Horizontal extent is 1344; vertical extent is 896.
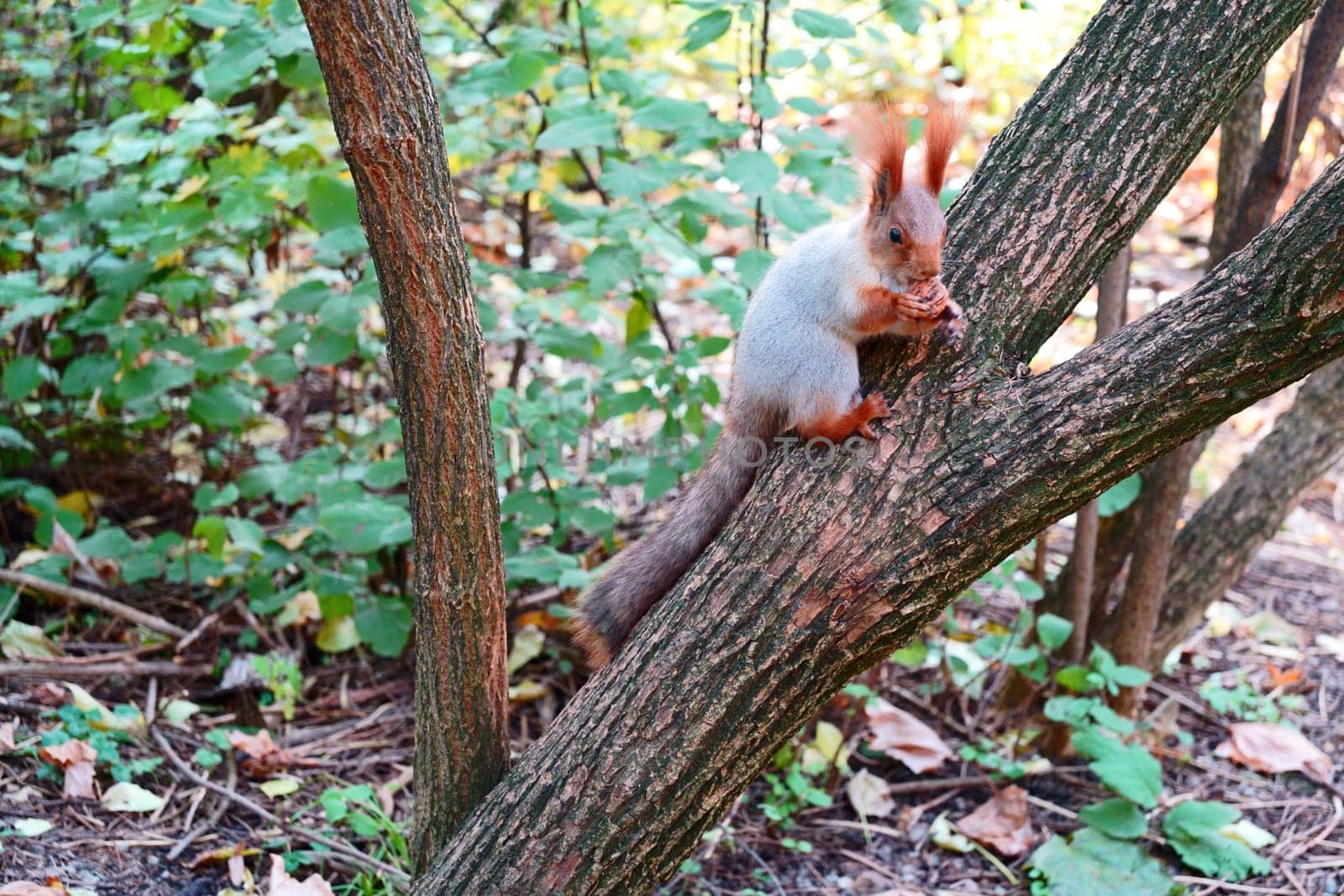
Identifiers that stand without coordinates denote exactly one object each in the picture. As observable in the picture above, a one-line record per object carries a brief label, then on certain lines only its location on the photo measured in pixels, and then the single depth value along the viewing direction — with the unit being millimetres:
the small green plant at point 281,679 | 3174
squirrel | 2039
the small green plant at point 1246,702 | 3412
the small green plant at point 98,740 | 2678
